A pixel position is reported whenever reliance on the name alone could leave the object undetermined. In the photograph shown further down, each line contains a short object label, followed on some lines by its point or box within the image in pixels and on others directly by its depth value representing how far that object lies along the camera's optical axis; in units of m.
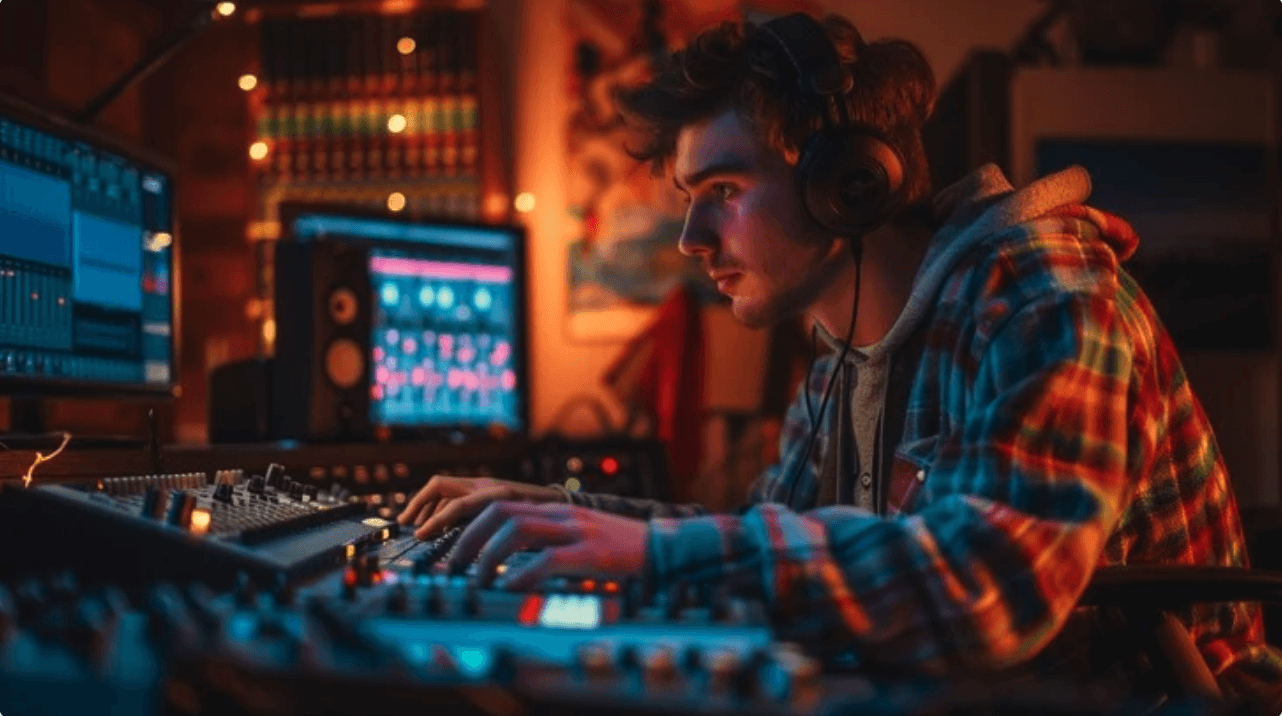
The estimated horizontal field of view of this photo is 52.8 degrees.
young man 0.88
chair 1.09
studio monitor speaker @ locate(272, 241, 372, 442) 2.11
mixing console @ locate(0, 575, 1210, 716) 0.56
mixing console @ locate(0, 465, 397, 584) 0.87
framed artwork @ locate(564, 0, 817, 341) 4.38
